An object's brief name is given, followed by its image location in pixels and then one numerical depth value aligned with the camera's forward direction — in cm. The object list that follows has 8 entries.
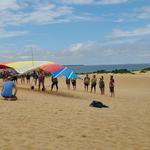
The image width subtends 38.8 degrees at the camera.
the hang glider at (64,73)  1287
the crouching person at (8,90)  826
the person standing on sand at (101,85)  1418
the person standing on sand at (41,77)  1374
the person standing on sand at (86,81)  1554
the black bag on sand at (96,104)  831
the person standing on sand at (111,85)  1332
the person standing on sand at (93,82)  1497
